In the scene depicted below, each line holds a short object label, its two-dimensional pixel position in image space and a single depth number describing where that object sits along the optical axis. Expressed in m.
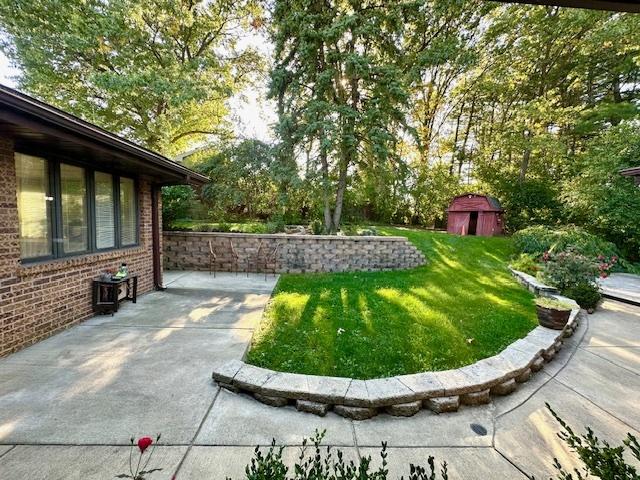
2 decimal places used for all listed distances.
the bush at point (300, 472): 1.16
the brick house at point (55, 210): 3.24
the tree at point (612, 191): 9.41
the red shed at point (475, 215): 12.91
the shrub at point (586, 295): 5.46
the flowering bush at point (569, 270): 5.73
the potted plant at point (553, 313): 4.13
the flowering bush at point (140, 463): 1.89
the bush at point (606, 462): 1.17
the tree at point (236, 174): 12.33
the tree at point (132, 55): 10.05
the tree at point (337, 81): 9.30
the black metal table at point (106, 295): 4.61
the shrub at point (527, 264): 7.76
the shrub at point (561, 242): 8.18
